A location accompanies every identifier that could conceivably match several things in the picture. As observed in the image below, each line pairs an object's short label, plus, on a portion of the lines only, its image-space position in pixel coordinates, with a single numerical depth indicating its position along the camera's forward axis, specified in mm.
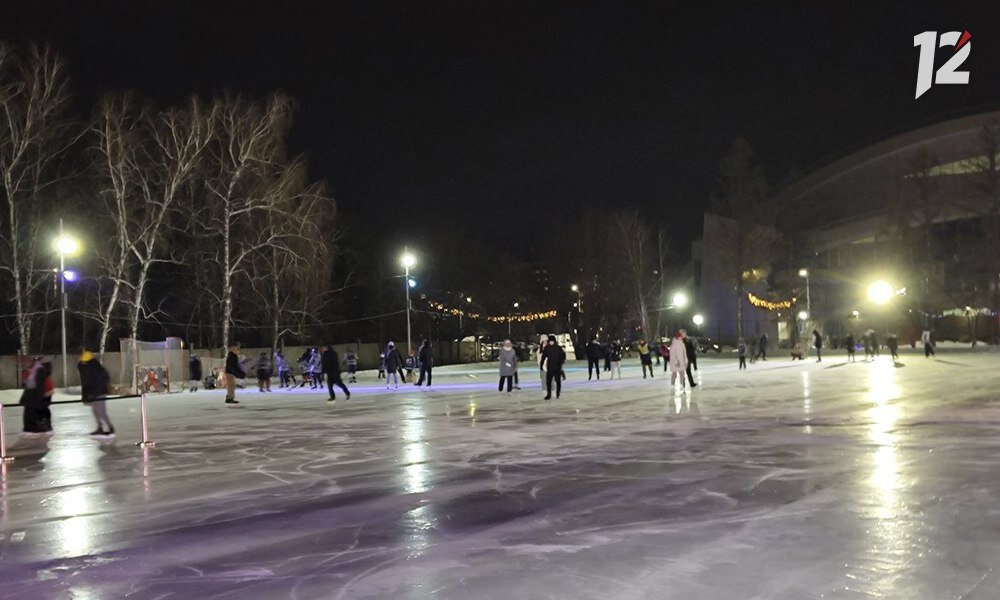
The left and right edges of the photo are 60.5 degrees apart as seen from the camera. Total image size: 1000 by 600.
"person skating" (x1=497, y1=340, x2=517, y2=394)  24016
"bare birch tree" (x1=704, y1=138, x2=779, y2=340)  55000
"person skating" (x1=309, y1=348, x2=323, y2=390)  30672
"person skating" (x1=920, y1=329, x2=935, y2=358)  38812
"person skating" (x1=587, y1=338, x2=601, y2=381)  28922
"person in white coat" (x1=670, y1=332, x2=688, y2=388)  21781
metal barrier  12371
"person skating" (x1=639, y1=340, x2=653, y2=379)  29047
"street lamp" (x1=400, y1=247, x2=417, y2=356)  34438
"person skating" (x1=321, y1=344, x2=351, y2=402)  22219
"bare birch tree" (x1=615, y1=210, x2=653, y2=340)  65625
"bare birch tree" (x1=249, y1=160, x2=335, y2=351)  35938
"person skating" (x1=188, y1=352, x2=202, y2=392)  32044
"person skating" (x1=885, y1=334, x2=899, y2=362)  36491
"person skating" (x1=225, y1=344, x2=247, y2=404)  22938
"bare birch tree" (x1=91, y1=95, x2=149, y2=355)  32469
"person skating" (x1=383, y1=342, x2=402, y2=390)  27186
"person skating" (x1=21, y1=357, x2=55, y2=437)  15844
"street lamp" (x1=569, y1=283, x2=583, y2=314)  68300
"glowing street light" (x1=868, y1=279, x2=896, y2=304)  54062
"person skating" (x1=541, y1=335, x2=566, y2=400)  21000
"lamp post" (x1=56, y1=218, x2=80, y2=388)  26094
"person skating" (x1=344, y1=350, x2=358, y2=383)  33719
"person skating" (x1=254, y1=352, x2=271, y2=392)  29414
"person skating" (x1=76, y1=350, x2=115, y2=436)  14680
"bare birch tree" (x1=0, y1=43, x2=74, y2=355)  32000
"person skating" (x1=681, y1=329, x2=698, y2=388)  25781
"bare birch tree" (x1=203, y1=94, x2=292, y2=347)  34781
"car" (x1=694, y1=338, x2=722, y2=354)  60803
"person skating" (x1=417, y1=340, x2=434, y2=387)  27786
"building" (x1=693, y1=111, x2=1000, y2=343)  56000
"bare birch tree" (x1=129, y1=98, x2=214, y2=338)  33094
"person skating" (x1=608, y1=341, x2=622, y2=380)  29675
